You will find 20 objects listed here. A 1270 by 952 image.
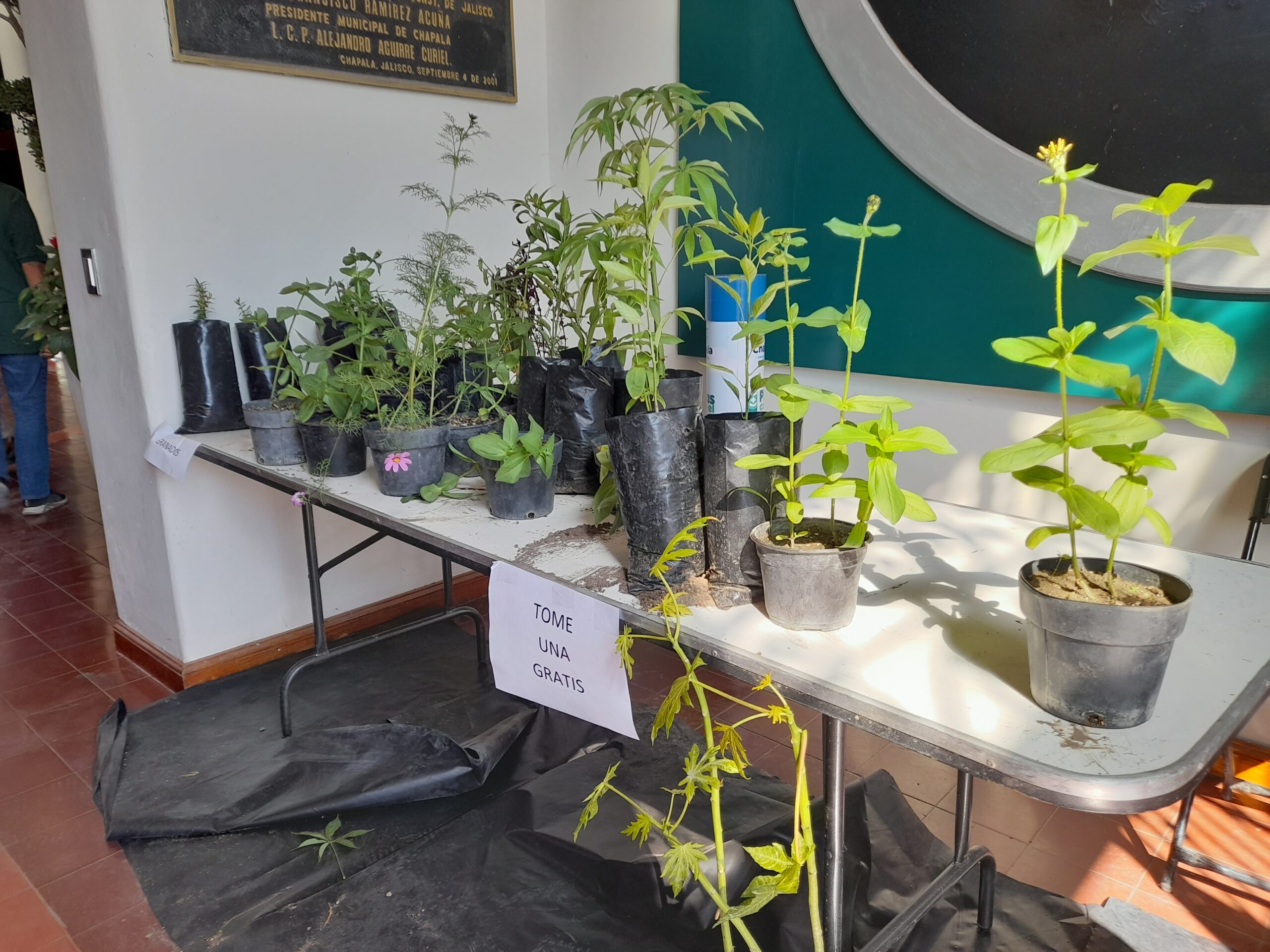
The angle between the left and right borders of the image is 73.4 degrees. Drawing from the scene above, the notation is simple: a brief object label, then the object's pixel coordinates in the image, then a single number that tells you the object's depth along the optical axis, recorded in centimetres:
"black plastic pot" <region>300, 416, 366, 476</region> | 183
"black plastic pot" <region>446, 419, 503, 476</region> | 179
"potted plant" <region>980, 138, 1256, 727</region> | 77
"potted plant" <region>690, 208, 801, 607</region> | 112
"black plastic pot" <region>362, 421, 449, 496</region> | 164
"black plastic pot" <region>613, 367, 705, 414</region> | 144
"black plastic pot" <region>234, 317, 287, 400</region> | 244
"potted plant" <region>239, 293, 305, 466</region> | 196
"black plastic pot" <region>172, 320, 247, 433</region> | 235
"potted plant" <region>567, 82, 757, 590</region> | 115
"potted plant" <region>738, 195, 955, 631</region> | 95
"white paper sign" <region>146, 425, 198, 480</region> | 223
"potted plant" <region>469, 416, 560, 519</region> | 144
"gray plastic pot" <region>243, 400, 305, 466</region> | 196
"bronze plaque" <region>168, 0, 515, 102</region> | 233
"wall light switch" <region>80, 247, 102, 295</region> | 242
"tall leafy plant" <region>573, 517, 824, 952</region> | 85
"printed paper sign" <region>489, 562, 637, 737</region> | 113
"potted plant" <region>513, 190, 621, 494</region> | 162
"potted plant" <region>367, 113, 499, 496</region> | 166
